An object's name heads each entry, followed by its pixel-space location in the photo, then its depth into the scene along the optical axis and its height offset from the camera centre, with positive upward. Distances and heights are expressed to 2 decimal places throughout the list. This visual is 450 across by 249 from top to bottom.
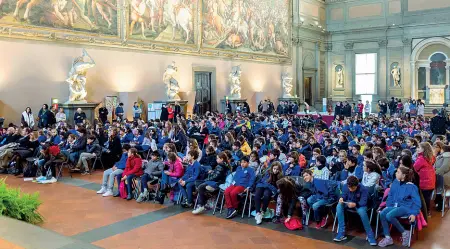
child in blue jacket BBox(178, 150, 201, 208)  7.14 -1.34
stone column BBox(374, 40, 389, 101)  28.97 +1.79
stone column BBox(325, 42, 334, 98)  31.17 +2.08
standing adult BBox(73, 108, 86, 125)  14.81 -0.53
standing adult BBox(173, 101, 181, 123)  18.42 -0.35
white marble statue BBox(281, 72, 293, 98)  27.60 +1.04
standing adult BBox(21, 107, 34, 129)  14.48 -0.50
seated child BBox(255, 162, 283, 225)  6.43 -1.34
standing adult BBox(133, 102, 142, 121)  17.91 -0.40
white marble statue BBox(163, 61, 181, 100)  19.64 +0.82
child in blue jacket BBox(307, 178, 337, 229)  6.04 -1.39
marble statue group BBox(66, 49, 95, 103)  15.77 +0.88
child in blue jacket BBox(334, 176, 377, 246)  5.46 -1.36
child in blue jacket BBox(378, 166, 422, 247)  5.30 -1.31
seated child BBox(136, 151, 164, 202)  7.62 -1.27
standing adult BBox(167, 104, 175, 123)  17.81 -0.50
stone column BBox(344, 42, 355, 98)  30.30 +2.09
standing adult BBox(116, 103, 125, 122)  17.59 -0.39
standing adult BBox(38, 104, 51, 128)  14.30 -0.51
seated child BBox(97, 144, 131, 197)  8.14 -1.42
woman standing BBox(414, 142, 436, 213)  6.21 -1.05
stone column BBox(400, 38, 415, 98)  27.97 +1.75
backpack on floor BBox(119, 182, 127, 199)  7.91 -1.64
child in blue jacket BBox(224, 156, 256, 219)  6.64 -1.33
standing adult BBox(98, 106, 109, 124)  16.73 -0.48
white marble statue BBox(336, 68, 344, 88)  30.86 +1.55
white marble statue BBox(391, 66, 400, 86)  28.61 +1.62
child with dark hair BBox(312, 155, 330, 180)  6.74 -1.11
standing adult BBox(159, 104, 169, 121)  17.78 -0.53
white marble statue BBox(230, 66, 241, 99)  23.45 +1.01
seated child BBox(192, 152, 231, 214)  6.90 -1.30
